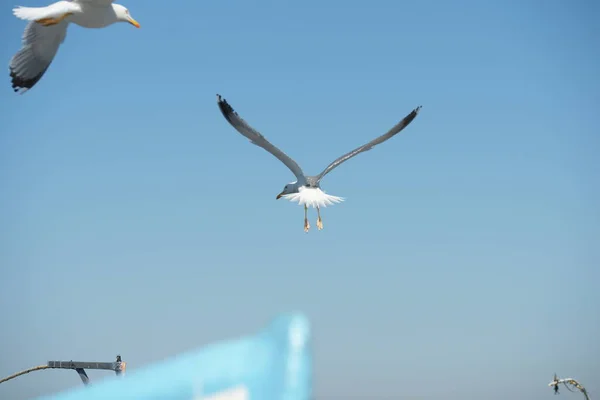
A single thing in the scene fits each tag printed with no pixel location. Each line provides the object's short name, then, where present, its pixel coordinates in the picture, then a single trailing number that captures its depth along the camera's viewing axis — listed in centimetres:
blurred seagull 798
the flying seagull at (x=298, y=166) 1608
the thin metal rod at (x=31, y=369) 887
